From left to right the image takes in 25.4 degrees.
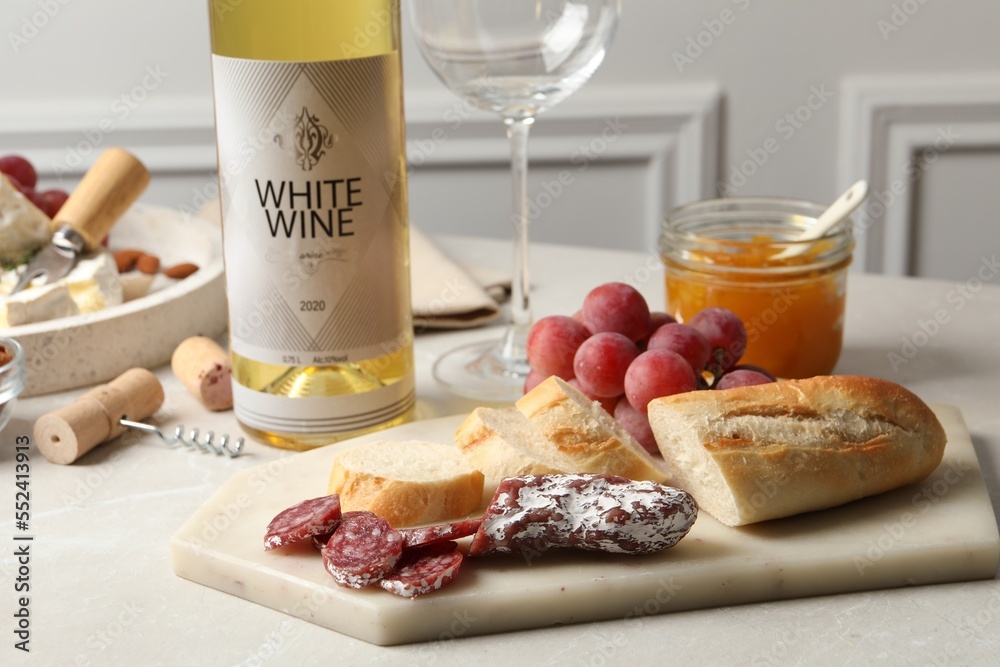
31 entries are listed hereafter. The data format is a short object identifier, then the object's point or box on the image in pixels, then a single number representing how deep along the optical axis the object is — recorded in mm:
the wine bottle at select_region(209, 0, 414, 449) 831
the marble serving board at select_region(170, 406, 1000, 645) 743
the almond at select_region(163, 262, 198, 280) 1049
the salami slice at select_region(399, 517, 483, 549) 751
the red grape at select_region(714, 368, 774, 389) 838
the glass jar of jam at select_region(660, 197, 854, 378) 922
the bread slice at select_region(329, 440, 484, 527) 787
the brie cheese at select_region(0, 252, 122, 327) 935
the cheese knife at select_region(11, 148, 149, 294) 1026
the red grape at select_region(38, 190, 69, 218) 1087
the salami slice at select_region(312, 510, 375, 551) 771
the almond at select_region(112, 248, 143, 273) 1070
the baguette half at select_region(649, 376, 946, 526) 778
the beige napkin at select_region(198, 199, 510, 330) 1034
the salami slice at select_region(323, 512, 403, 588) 744
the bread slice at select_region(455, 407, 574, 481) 802
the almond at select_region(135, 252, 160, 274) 1061
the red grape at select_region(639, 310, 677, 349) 876
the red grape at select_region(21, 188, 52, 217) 1082
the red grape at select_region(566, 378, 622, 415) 855
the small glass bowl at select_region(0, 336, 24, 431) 837
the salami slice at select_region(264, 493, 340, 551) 766
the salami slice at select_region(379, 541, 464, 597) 741
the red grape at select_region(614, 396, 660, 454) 842
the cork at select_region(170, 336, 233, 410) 917
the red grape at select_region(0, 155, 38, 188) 1098
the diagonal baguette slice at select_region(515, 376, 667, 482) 806
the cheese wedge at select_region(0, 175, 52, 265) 1014
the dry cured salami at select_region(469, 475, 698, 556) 753
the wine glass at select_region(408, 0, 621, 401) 882
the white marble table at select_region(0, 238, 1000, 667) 732
